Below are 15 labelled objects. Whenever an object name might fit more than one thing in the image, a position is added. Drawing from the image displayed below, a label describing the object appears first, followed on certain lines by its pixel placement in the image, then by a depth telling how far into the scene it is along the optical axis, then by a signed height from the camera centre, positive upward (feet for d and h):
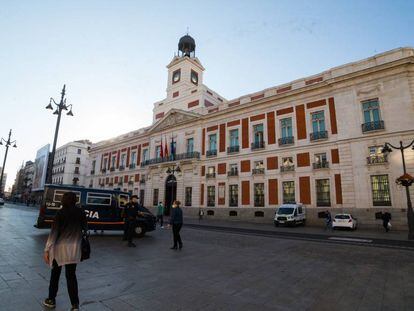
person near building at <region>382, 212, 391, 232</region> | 55.62 -3.37
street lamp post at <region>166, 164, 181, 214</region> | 106.00 +12.13
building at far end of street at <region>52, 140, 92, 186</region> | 213.87 +30.47
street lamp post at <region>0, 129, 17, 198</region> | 96.30 +20.66
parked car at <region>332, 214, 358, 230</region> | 59.00 -4.14
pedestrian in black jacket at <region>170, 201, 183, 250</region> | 29.76 -2.55
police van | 38.22 -1.44
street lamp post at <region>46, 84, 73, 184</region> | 45.88 +18.57
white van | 65.10 -3.17
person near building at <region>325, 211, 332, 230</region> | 60.47 -3.86
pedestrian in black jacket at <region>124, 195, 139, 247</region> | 30.78 -1.89
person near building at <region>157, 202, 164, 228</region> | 63.51 -2.43
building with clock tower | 64.54 +19.29
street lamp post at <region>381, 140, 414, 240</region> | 43.54 -0.36
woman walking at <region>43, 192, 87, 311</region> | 11.80 -2.34
